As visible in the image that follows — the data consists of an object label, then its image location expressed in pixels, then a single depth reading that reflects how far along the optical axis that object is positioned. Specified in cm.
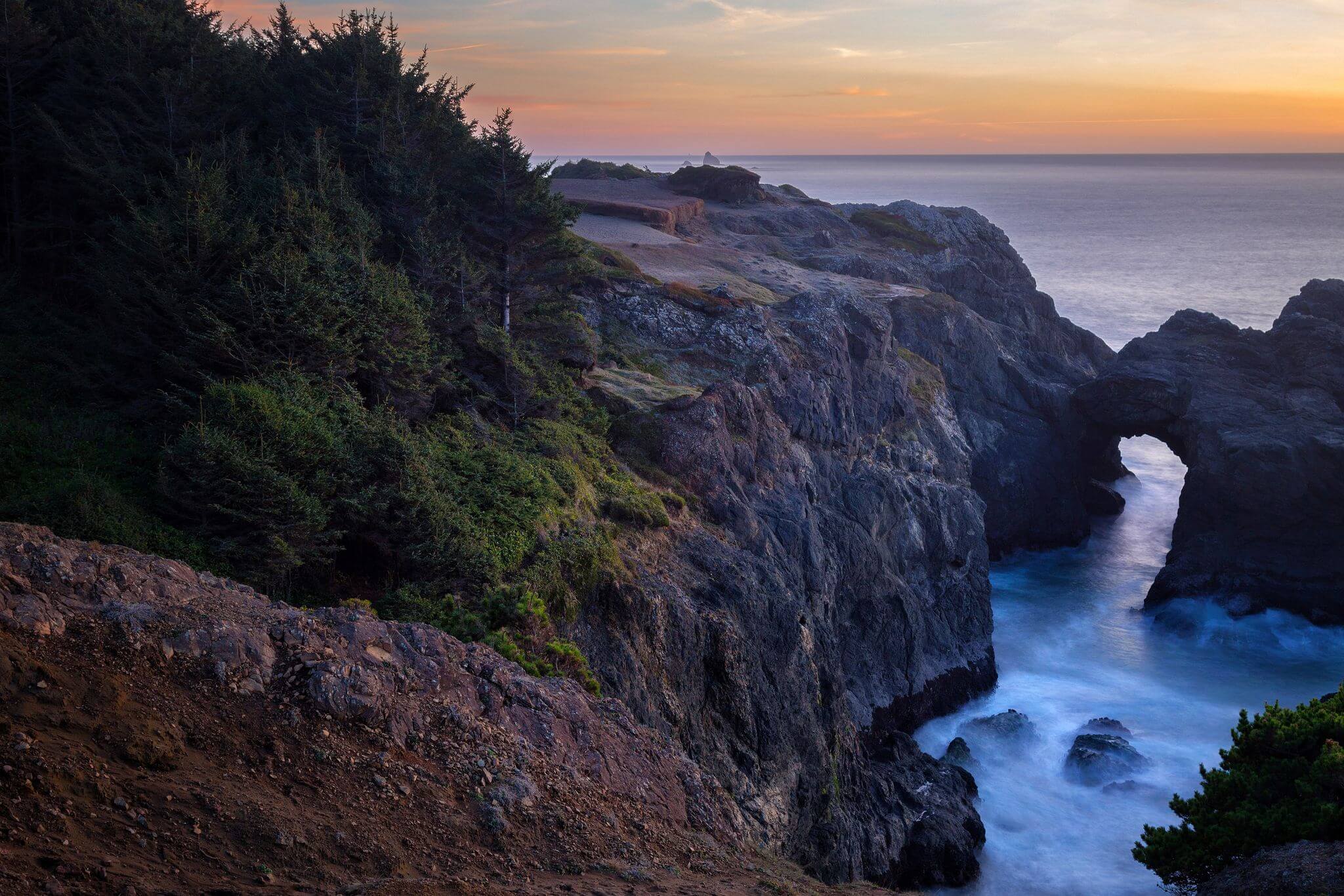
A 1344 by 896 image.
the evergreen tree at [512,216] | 2506
